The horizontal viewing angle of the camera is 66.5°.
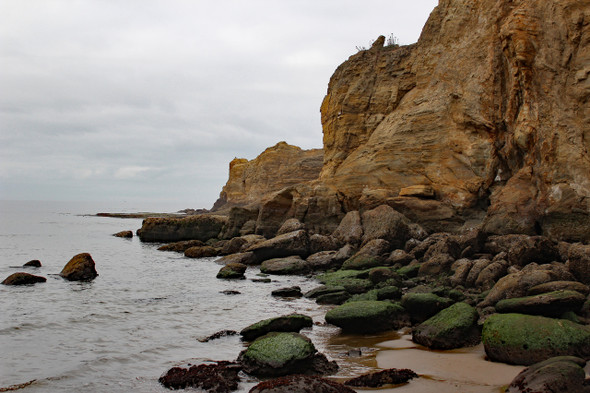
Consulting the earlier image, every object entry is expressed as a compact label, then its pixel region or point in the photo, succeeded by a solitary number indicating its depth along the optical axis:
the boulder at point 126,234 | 35.66
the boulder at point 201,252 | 23.36
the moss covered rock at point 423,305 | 9.07
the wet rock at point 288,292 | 12.95
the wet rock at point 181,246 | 26.58
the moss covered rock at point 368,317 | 8.81
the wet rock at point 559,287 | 8.37
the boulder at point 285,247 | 19.45
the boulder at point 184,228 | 29.83
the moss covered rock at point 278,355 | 6.58
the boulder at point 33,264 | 18.96
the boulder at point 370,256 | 15.94
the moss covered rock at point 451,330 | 7.46
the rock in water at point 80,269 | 15.55
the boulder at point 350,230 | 19.81
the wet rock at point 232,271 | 16.33
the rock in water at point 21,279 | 14.24
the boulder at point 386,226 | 18.23
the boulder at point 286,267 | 17.44
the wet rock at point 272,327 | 8.54
